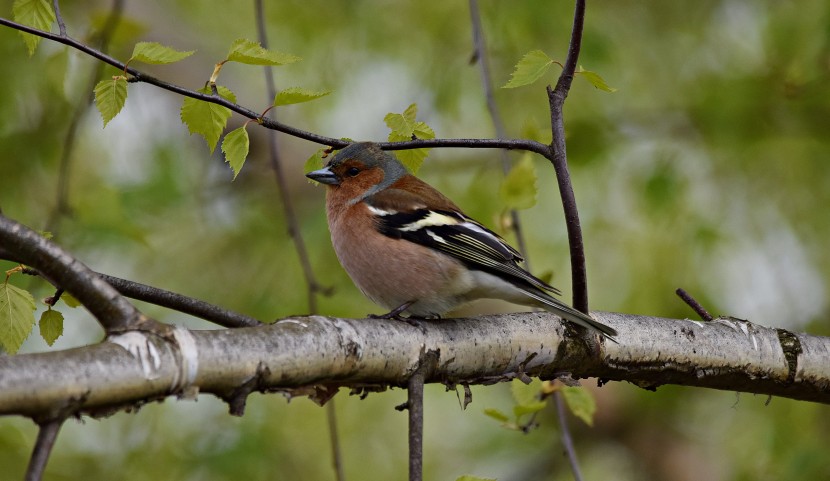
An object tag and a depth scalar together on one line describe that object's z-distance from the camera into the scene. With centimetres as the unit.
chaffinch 876
